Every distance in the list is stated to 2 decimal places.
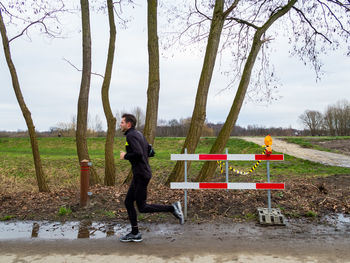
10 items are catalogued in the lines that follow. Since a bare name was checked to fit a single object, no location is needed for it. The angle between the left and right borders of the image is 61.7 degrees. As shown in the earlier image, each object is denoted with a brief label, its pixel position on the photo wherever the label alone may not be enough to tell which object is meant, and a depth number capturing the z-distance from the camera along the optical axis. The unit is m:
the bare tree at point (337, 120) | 54.22
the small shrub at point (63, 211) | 6.25
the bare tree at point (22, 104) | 9.44
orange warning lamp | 6.04
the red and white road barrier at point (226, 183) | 5.97
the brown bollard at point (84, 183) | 6.45
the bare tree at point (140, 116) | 53.36
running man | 4.79
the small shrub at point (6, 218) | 6.16
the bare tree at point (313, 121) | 59.66
